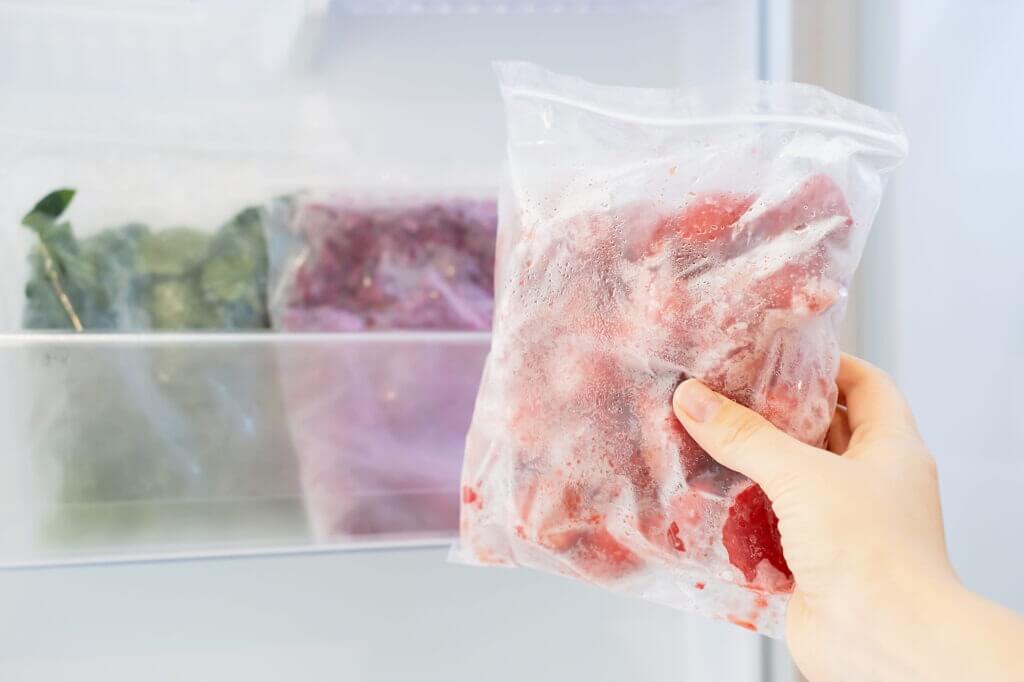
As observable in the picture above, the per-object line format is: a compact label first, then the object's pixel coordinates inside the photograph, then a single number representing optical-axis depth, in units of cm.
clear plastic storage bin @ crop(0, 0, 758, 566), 77
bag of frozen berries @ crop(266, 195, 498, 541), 80
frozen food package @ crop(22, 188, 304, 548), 77
